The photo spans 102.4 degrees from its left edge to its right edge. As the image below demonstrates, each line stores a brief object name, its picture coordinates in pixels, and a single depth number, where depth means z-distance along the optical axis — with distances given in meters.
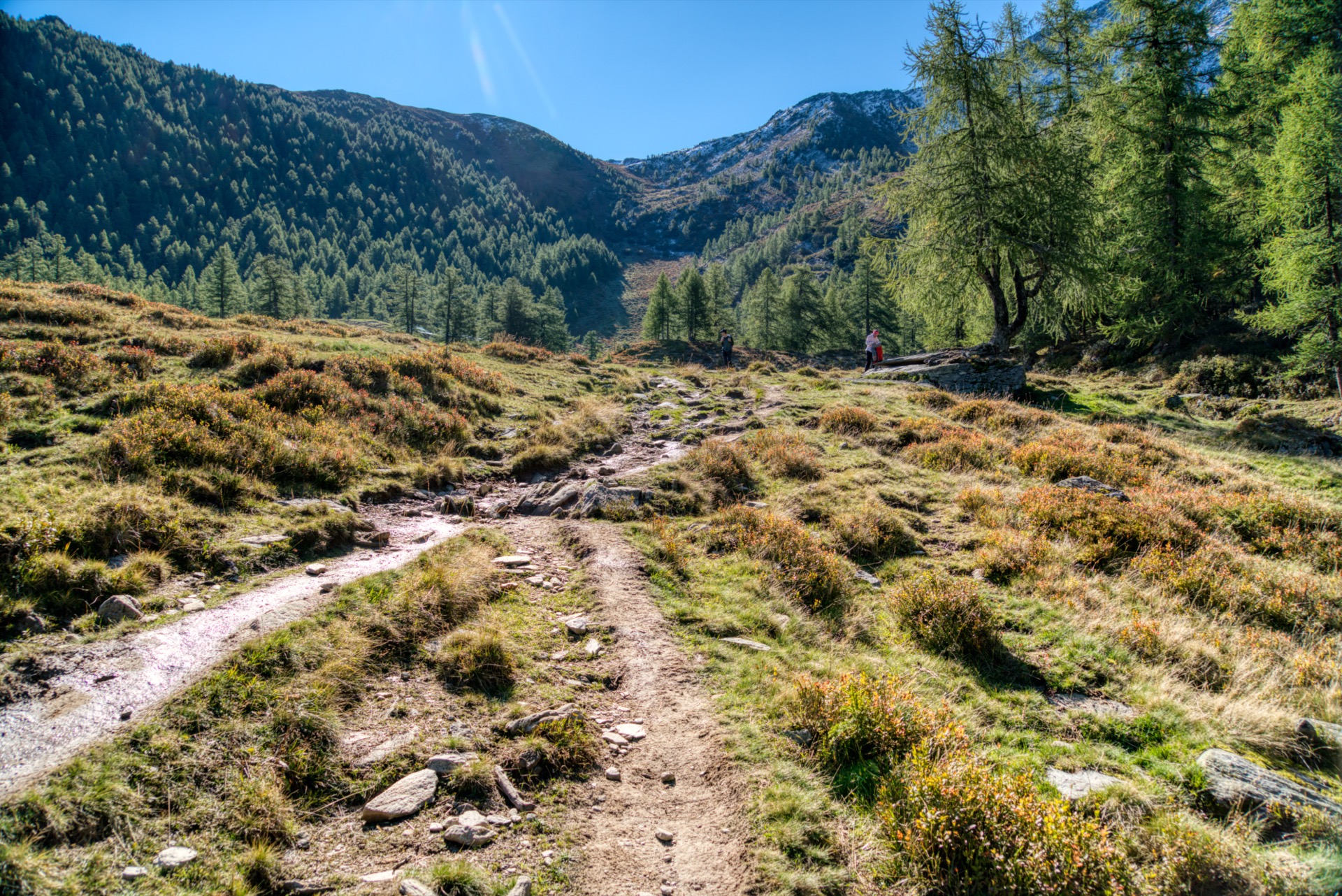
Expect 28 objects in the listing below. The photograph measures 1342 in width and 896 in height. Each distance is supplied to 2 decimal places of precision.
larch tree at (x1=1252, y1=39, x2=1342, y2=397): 19.83
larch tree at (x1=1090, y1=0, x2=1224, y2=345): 27.22
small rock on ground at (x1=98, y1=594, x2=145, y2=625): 6.49
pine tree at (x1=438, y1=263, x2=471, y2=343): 79.75
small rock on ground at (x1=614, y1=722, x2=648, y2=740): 5.94
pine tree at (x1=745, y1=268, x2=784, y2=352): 72.94
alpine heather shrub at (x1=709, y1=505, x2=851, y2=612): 9.12
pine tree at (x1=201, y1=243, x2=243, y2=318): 71.75
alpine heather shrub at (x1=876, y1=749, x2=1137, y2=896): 3.85
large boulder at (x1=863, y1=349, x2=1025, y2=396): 23.86
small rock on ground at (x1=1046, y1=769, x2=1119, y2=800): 4.84
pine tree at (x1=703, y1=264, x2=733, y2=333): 72.88
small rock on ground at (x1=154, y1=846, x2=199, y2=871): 3.86
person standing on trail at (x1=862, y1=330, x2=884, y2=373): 30.12
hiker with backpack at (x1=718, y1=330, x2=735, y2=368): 38.53
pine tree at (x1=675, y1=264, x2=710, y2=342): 69.62
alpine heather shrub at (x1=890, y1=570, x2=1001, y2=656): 7.39
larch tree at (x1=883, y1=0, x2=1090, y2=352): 23.58
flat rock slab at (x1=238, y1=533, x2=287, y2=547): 8.80
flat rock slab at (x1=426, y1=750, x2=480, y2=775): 5.19
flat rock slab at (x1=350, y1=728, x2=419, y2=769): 5.18
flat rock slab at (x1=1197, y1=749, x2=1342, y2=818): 4.41
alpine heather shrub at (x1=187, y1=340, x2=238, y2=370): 15.16
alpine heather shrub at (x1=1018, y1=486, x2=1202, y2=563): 9.85
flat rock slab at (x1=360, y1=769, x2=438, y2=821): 4.65
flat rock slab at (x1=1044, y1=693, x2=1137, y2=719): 6.04
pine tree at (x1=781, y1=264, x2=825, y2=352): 70.38
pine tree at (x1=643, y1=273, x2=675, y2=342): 68.75
